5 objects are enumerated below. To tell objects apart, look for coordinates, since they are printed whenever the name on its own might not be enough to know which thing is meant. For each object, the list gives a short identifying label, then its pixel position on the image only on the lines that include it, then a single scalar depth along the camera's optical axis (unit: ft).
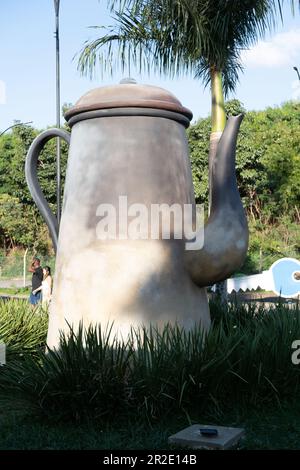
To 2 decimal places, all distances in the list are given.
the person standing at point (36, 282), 34.04
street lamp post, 42.45
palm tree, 29.22
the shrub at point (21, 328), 16.92
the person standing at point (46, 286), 32.19
